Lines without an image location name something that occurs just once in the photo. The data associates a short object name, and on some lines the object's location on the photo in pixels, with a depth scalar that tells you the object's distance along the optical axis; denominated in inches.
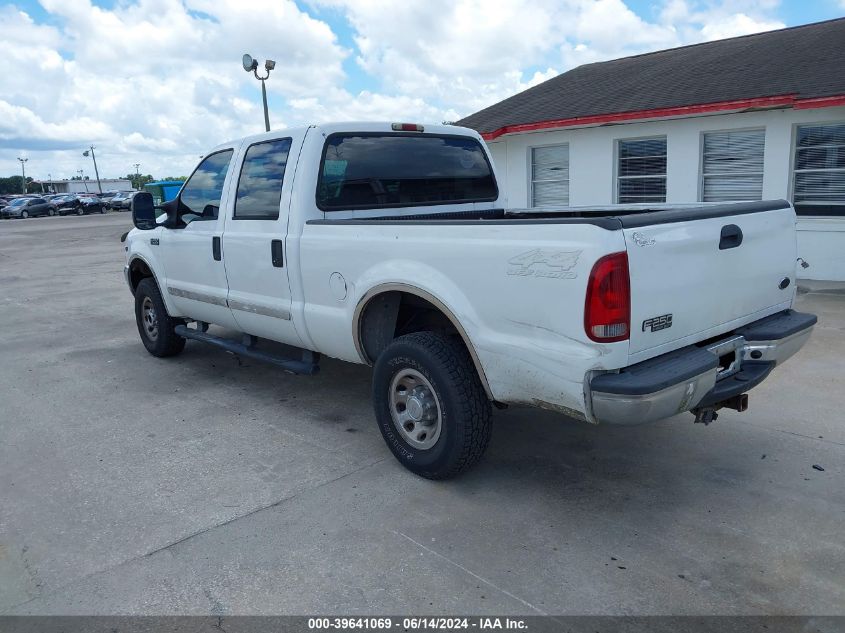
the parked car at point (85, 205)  2052.2
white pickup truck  126.1
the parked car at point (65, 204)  2026.3
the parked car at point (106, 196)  2147.4
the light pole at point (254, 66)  665.0
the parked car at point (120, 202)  2158.0
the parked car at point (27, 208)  1941.4
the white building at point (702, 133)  407.2
